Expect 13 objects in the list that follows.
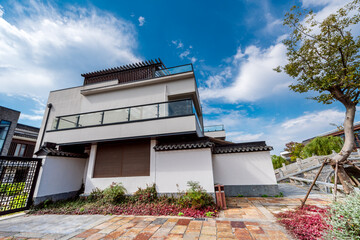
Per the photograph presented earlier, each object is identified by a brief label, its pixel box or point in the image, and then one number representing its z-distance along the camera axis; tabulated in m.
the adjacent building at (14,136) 13.26
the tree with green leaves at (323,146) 18.31
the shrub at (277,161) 19.69
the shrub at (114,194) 6.63
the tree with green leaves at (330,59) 5.14
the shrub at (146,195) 6.57
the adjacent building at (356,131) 21.06
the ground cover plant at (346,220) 2.45
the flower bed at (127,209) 5.29
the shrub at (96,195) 7.30
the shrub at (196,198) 5.52
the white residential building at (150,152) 6.96
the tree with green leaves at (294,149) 24.28
